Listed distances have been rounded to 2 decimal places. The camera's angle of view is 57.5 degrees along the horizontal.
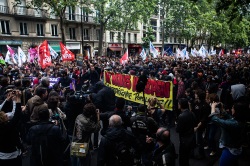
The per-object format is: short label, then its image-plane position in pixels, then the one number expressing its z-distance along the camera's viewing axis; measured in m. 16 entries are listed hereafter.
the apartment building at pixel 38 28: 25.43
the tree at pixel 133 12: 28.30
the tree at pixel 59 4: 20.17
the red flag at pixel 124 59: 15.60
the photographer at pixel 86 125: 4.12
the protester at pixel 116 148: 3.33
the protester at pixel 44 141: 3.60
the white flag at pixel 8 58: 13.53
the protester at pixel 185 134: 4.41
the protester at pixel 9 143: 3.52
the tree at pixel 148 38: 43.28
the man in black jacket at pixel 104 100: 6.09
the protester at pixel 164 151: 3.22
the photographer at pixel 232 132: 3.52
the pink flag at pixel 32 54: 16.08
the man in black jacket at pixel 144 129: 4.12
